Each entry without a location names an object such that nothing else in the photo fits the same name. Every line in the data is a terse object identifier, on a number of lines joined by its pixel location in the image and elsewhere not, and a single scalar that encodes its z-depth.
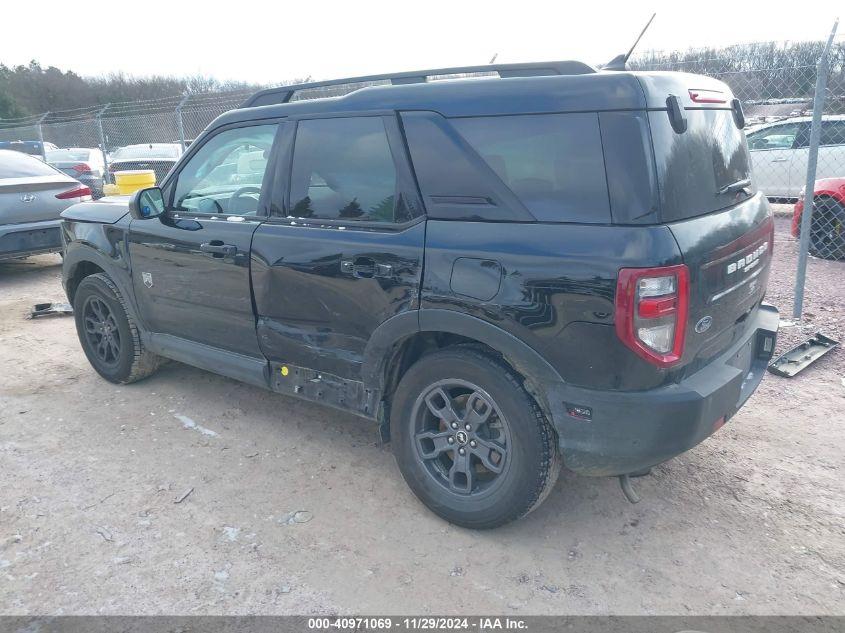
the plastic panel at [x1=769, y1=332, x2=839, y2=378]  4.58
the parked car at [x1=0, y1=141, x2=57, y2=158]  17.48
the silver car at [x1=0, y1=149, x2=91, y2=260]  7.82
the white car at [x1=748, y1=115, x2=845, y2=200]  9.55
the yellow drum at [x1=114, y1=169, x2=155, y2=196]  7.48
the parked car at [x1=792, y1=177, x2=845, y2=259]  7.17
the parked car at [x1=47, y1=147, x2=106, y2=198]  13.18
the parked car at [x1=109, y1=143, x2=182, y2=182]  13.02
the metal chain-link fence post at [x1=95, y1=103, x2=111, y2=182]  12.66
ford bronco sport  2.43
